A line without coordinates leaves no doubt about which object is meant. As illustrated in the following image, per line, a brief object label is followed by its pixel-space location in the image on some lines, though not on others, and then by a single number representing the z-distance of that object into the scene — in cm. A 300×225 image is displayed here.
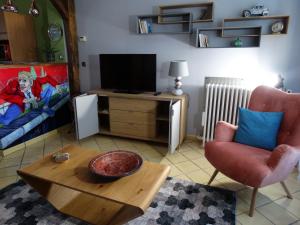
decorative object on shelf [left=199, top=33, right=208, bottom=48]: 274
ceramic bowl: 149
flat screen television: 294
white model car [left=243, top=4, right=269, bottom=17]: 247
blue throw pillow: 192
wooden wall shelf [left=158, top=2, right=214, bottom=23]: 269
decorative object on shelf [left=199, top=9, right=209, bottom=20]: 274
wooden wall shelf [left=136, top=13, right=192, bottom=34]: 285
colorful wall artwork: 267
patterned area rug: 164
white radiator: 267
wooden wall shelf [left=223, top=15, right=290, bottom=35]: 245
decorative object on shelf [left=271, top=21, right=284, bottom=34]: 244
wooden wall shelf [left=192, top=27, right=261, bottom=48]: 261
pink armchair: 158
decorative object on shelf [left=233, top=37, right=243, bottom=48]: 264
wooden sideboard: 283
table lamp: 274
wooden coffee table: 130
